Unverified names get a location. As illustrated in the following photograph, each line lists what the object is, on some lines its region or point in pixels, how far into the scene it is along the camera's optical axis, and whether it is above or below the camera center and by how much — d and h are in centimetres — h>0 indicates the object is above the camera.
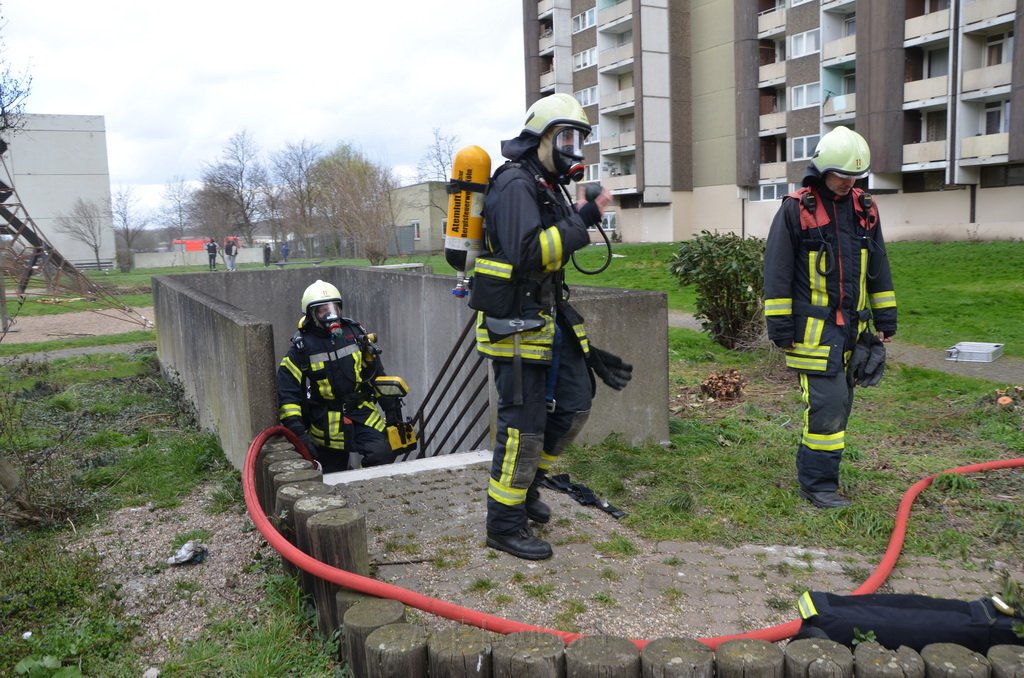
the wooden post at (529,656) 264 -133
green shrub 918 -65
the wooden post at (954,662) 241 -128
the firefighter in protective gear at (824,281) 439 -33
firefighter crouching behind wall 611 -108
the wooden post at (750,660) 252 -130
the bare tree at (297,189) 5803 +303
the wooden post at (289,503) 384 -121
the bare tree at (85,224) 4678 +89
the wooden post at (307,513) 357 -117
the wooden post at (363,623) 293 -134
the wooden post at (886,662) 245 -129
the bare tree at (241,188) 5628 +312
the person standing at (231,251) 3662 -66
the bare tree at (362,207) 3525 +111
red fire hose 293 -137
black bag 268 -130
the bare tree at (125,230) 5784 +63
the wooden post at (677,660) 254 -130
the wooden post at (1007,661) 241 -127
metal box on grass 878 -145
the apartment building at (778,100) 2609 +440
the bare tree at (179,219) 7250 +162
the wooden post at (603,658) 257 -131
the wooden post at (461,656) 271 -135
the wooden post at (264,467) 459 -126
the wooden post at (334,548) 335 -123
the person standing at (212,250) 4056 -67
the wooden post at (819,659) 248 -129
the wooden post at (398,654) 276 -136
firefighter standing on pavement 366 -34
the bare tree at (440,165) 4572 +340
